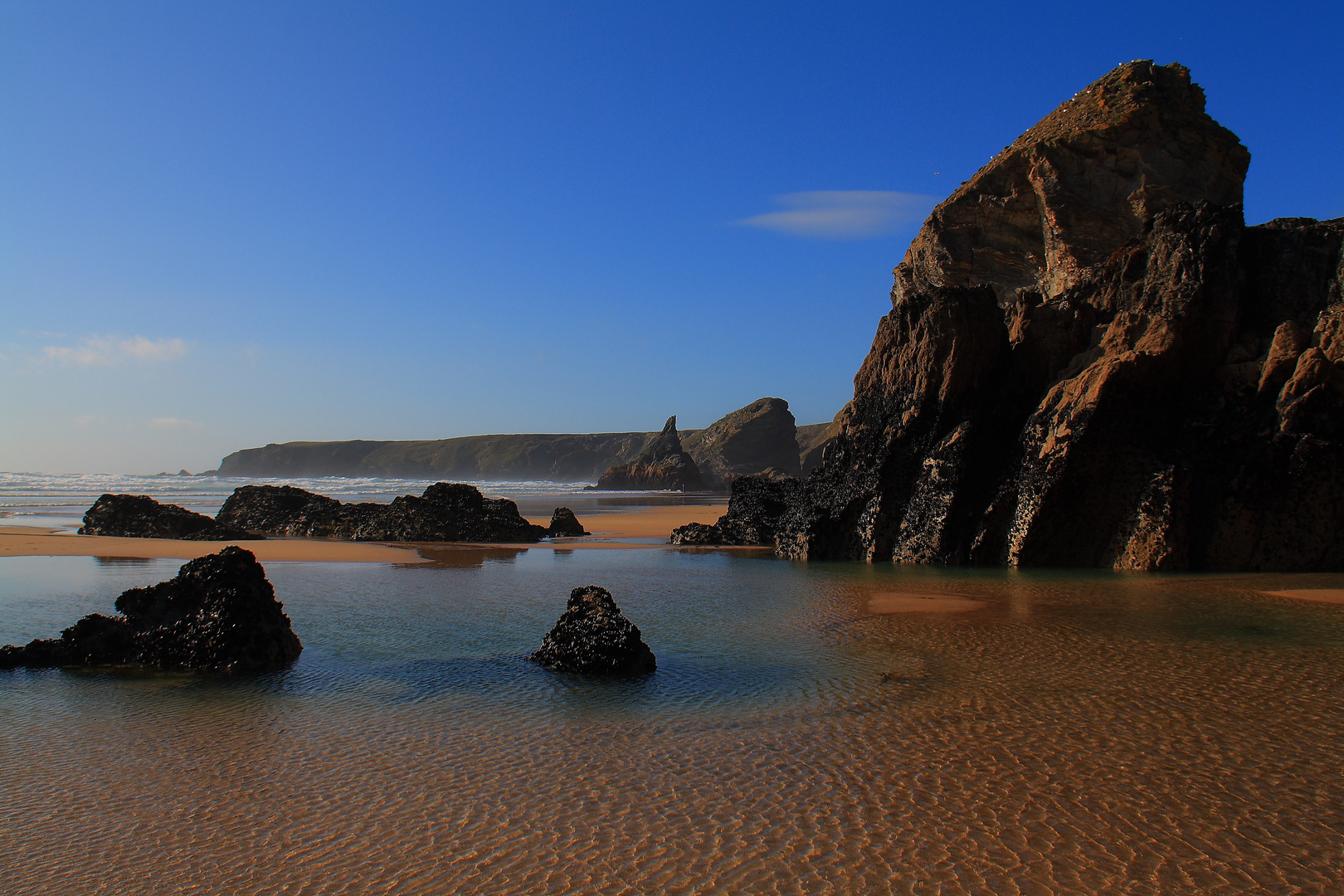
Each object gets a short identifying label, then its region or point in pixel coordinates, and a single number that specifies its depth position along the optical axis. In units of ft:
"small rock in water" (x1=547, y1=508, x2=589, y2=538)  74.23
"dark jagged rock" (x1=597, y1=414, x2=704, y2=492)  240.94
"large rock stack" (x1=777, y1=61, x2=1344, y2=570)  42.39
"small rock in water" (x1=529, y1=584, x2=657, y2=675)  21.98
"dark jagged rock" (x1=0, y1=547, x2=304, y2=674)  22.53
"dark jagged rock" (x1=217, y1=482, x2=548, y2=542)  66.59
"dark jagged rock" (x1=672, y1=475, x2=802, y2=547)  63.93
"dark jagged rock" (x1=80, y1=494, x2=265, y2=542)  63.93
